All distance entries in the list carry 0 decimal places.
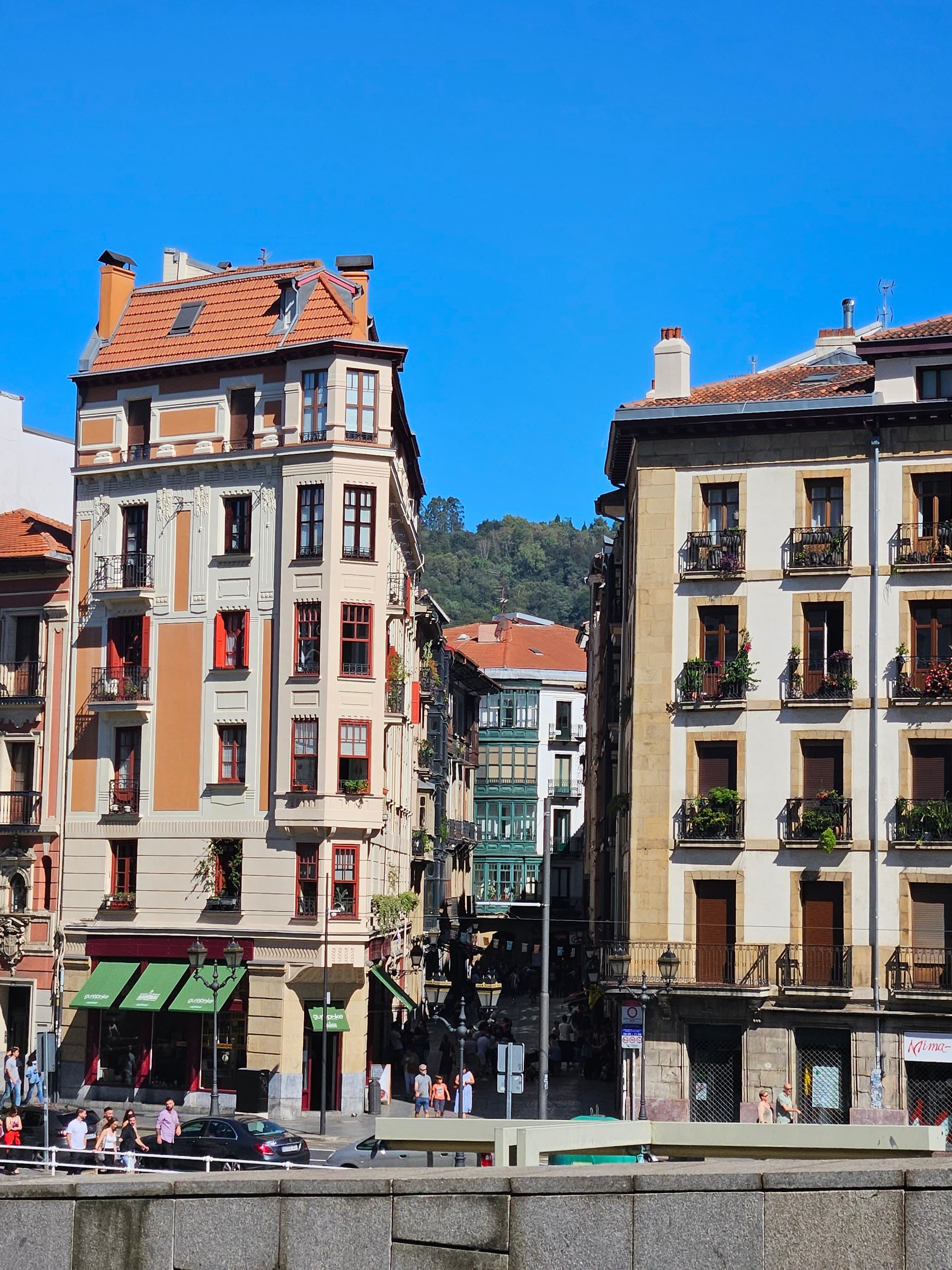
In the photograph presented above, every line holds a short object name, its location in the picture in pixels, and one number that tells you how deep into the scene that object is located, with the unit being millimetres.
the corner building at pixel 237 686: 48469
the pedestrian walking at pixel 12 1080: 46562
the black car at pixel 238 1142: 34375
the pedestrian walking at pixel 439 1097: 43969
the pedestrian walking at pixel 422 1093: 43562
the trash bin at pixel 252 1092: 46719
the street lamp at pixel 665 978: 41719
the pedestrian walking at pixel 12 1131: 32531
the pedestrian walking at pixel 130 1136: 32500
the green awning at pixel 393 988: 49125
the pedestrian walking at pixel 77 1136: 32469
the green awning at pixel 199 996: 46969
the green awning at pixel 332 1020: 47688
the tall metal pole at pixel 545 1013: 37800
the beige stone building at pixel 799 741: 42125
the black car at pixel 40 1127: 36312
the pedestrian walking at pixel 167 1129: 34812
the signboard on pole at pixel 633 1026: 43094
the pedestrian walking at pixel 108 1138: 30234
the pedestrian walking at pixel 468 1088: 42031
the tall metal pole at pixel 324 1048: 43969
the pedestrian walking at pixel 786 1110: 39375
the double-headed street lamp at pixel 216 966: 41969
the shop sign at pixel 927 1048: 41312
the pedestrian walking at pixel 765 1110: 38781
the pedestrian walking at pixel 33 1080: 45812
